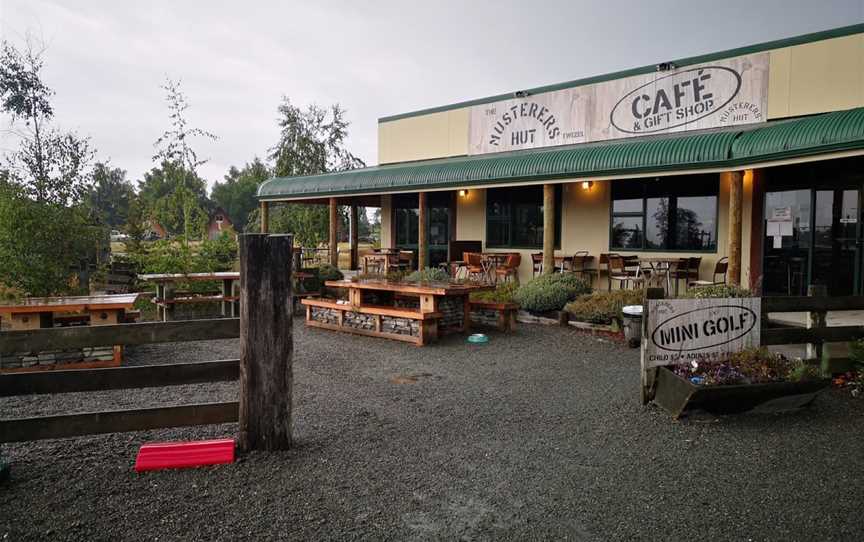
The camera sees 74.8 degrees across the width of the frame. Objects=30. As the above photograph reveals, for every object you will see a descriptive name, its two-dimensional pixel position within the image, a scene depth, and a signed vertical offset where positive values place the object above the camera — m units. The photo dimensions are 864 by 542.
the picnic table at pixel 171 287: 10.33 -0.69
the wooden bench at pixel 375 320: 8.68 -1.12
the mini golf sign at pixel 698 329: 5.11 -0.68
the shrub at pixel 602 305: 9.55 -0.88
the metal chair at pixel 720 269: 10.91 -0.27
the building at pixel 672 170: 10.34 +1.80
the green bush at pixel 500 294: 11.16 -0.83
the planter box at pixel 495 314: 9.80 -1.07
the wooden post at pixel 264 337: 4.01 -0.61
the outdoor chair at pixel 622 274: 11.80 -0.44
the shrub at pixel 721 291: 7.67 -0.50
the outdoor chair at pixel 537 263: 14.31 -0.23
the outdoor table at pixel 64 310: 6.65 -0.82
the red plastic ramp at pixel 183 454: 3.76 -1.39
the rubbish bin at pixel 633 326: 8.47 -1.07
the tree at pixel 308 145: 33.69 +6.60
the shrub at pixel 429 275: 11.11 -0.45
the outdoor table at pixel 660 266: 11.64 -0.22
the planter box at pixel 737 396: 4.78 -1.20
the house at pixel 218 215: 72.17 +5.10
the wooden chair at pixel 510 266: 14.24 -0.31
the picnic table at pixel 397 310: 8.77 -0.95
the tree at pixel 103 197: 13.76 +1.53
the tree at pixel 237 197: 90.19 +9.10
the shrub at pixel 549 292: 10.70 -0.73
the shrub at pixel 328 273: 14.37 -0.53
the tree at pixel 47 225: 9.28 +0.43
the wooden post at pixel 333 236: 17.47 +0.52
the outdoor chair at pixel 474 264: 14.12 -0.26
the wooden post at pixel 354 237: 21.28 +0.60
